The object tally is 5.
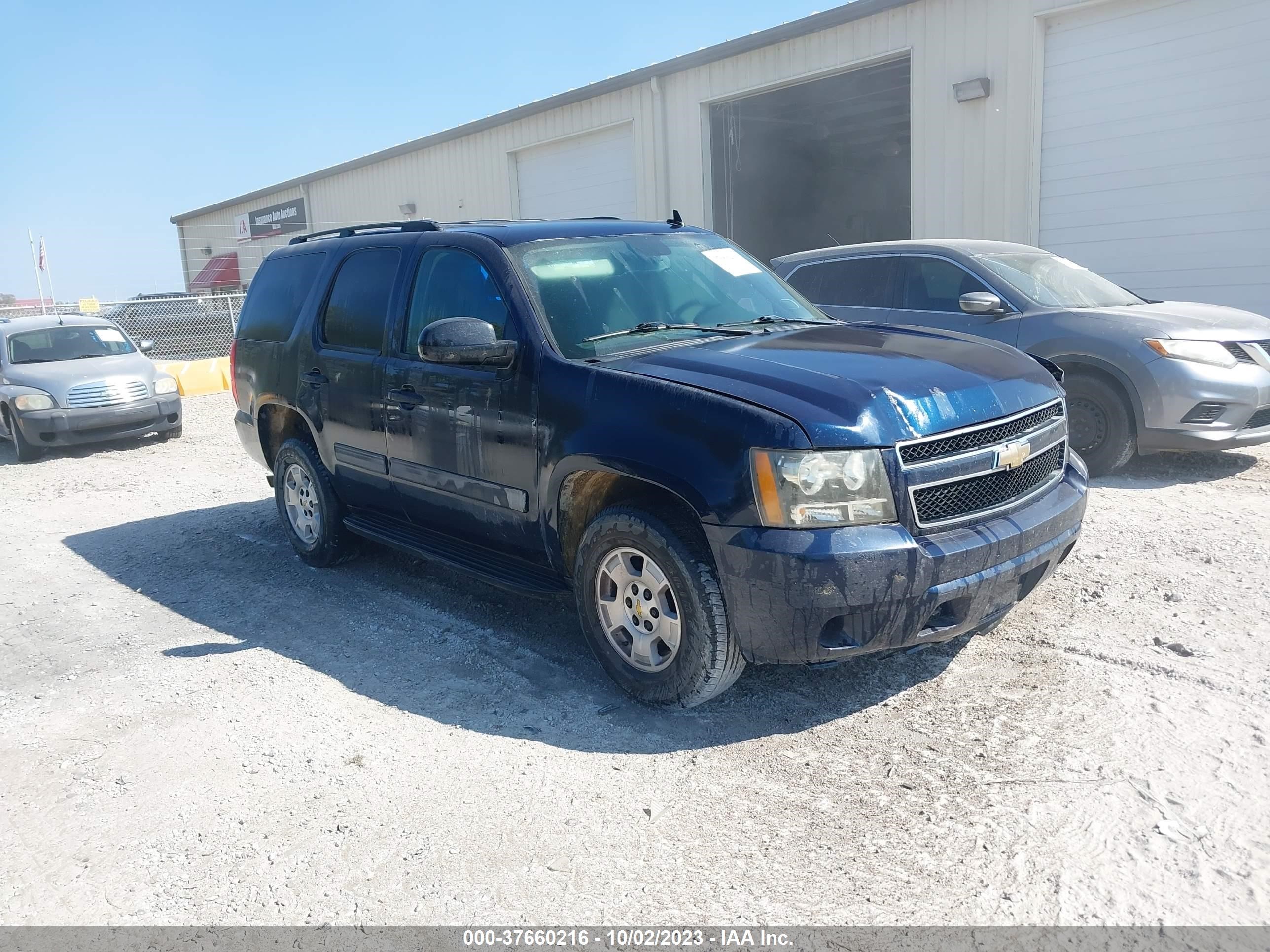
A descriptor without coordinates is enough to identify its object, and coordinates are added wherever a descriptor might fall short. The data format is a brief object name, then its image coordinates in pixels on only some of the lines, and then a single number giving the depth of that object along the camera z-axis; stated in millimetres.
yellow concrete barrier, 16109
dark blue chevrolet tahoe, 3314
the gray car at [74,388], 10875
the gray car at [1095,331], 6742
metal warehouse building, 10820
